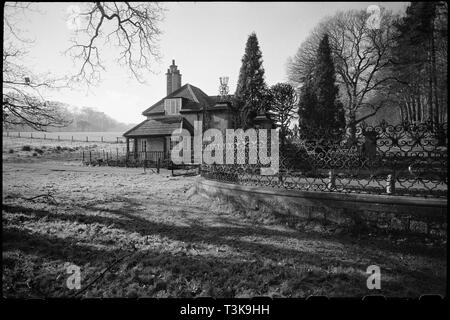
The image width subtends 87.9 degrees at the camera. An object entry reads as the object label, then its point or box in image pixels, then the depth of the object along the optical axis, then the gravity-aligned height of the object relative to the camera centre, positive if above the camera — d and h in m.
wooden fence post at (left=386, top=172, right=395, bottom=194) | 5.10 -0.55
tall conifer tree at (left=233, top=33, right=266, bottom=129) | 21.64 +7.25
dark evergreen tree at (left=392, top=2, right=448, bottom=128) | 10.48 +5.87
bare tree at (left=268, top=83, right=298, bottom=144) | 22.61 +5.68
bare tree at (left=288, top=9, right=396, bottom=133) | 19.73 +9.66
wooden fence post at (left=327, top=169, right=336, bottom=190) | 5.41 -0.52
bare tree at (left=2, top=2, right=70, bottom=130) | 6.37 +1.39
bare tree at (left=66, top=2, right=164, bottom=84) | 7.25 +4.34
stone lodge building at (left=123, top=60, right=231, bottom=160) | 25.30 +4.33
